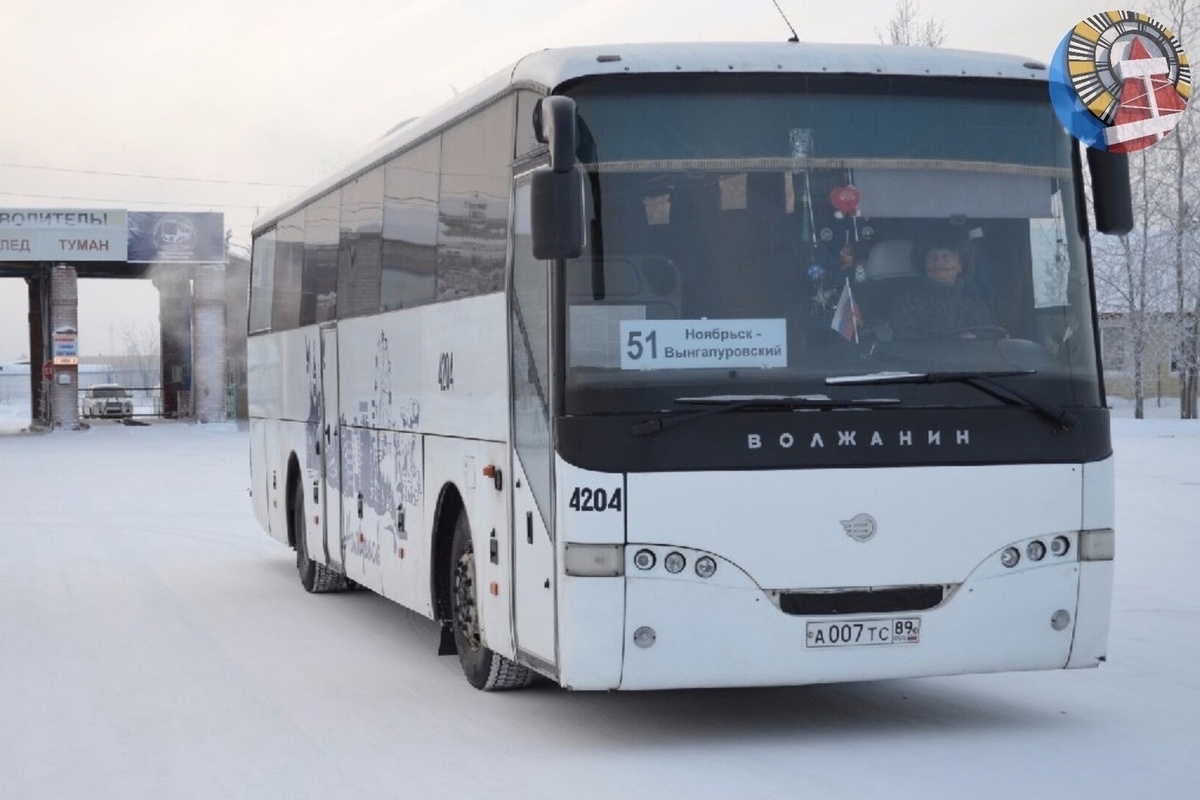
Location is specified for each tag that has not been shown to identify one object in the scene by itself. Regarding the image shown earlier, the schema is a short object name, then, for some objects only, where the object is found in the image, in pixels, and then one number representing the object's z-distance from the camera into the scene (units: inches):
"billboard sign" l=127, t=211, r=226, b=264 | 2487.7
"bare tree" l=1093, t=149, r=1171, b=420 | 2244.1
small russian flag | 340.8
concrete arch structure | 2433.6
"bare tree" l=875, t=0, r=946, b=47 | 2110.0
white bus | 335.9
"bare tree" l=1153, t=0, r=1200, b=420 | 2224.4
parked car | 3095.5
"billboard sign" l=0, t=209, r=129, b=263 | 2416.3
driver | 343.6
